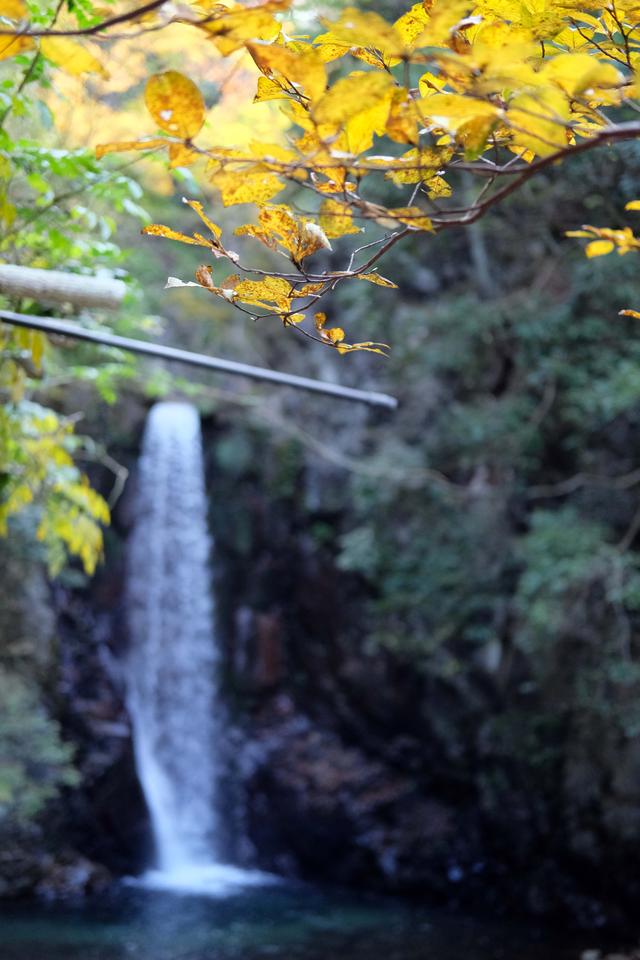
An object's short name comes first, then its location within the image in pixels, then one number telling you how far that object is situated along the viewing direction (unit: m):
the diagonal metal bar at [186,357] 2.09
